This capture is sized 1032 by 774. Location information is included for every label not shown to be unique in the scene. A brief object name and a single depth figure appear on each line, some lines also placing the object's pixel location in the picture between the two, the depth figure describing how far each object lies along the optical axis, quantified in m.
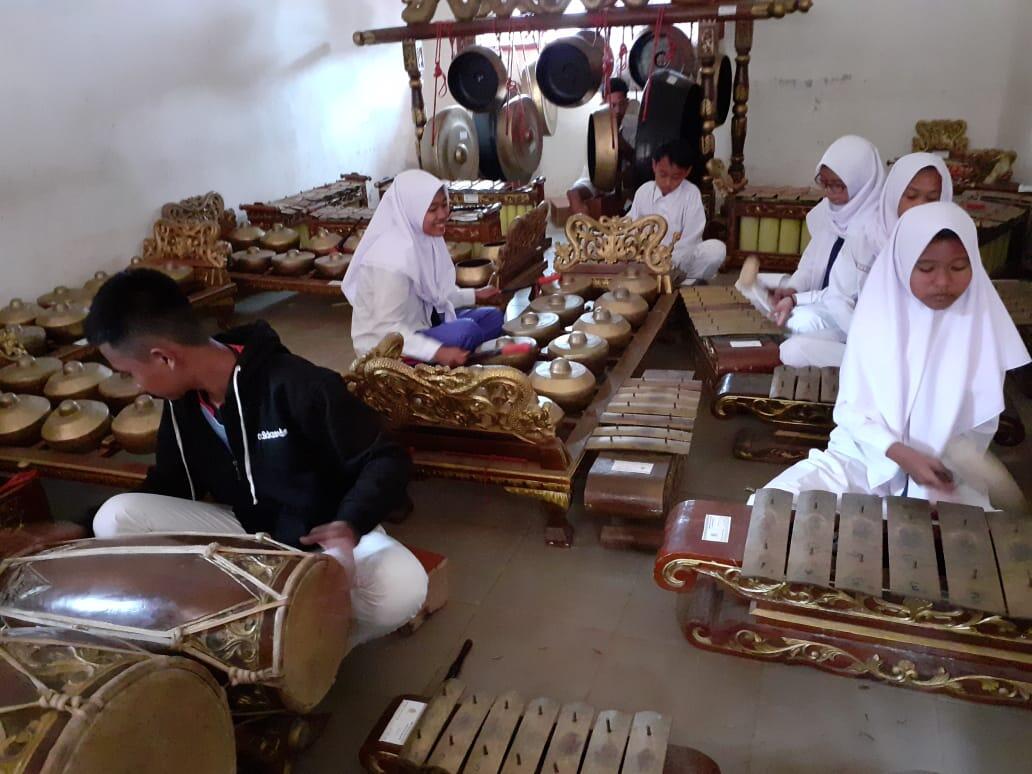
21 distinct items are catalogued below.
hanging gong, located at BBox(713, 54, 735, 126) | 5.89
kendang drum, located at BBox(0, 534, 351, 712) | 1.30
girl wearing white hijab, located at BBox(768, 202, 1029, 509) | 1.88
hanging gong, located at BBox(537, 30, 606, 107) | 5.39
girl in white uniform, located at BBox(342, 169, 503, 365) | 2.85
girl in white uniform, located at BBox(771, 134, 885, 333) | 3.17
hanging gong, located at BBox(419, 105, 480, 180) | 6.06
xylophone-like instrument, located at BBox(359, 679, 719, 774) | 1.44
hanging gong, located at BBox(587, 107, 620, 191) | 5.63
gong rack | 4.47
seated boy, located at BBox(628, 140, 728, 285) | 4.48
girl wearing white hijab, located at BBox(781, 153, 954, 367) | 2.92
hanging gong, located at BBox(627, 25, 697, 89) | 5.80
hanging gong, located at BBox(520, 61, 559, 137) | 6.99
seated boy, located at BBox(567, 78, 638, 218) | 5.83
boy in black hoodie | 1.63
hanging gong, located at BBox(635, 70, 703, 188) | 5.26
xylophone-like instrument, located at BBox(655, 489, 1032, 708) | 1.55
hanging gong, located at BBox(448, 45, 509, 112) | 5.73
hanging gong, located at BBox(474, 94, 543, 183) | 6.34
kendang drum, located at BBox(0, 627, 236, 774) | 1.00
